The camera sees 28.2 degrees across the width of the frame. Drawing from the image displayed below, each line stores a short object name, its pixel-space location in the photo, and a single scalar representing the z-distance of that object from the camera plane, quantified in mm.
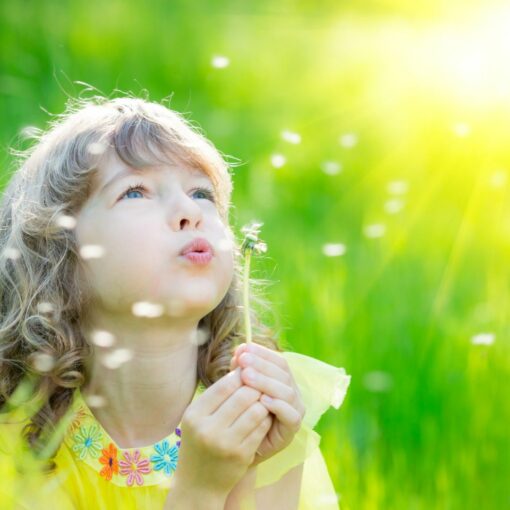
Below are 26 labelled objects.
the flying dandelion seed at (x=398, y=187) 3809
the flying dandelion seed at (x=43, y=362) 2240
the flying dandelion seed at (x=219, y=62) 4414
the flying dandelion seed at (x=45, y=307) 2232
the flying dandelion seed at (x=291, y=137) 4023
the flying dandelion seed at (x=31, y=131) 3517
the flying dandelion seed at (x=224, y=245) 1986
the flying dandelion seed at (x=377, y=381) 2764
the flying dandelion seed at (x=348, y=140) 4055
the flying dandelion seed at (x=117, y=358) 2112
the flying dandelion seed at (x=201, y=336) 2228
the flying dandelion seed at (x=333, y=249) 3246
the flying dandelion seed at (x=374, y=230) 3387
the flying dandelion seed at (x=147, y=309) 1969
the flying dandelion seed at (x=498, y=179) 3771
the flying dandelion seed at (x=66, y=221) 2168
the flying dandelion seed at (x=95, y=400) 2211
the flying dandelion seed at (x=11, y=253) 2314
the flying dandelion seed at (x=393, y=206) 3631
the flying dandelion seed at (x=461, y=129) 4059
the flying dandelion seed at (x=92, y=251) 2037
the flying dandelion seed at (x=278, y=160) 3809
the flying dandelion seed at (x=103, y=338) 2141
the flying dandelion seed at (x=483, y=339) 2830
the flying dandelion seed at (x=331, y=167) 3875
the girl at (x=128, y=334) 1934
